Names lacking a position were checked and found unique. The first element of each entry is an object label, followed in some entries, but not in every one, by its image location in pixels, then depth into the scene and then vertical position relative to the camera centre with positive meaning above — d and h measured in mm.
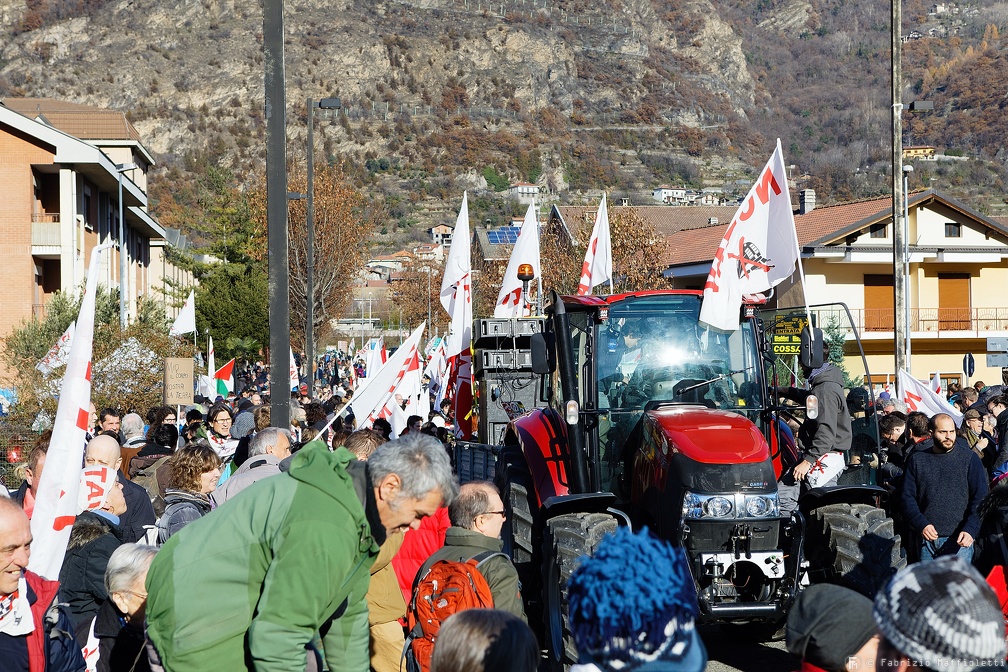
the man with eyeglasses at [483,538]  5090 -939
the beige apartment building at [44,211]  36094 +4320
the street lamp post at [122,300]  26666 +1037
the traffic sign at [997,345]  22030 -322
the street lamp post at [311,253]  24641 +1994
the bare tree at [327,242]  45312 +3907
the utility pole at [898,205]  19781 +2204
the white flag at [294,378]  25791 -874
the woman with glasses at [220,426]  11305 -851
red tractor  7246 -951
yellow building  39219 +1909
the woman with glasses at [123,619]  4895 -1214
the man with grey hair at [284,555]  3688 -717
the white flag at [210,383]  24103 -929
